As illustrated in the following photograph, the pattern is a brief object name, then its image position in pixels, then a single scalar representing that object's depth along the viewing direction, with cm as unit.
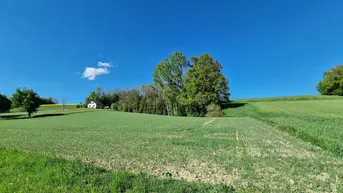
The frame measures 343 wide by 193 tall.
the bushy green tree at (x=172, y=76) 5012
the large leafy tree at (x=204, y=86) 4238
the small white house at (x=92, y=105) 9448
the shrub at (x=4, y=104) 4893
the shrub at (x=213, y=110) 3997
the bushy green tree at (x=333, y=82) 6306
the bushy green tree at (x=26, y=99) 3931
